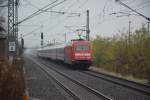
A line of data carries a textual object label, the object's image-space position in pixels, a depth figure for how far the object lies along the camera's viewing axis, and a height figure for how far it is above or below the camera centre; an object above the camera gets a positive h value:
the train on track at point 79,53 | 38.34 -0.48
